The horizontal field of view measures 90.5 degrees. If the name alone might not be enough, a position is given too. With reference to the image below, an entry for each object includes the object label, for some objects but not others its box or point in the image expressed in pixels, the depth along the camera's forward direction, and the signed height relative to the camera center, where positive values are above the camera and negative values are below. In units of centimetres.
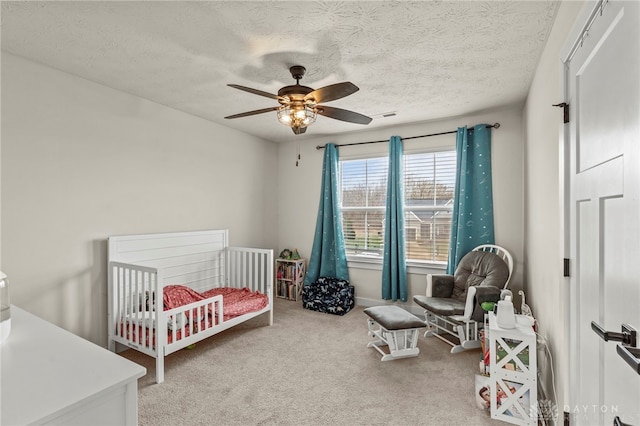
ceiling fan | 210 +82
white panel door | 92 +4
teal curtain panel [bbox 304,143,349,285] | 441 -23
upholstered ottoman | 272 -101
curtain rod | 348 +103
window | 390 +19
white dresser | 74 -44
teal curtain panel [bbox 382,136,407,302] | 394 -21
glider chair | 288 -74
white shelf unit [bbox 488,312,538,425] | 190 -95
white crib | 252 -70
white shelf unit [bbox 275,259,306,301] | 459 -88
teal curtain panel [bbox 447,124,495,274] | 351 +27
